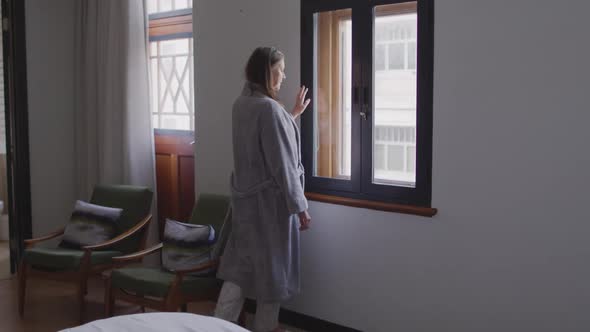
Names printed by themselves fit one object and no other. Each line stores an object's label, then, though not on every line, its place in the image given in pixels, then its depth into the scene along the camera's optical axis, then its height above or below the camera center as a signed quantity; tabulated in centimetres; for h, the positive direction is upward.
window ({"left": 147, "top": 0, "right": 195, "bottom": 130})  441 +35
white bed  200 -66
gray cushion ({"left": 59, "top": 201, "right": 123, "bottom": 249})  400 -70
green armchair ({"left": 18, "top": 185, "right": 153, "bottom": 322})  379 -83
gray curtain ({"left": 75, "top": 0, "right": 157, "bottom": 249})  442 +14
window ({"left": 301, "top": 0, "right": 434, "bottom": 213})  307 +7
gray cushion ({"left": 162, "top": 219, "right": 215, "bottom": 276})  343 -71
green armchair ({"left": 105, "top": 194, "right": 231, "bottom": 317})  329 -88
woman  310 -41
